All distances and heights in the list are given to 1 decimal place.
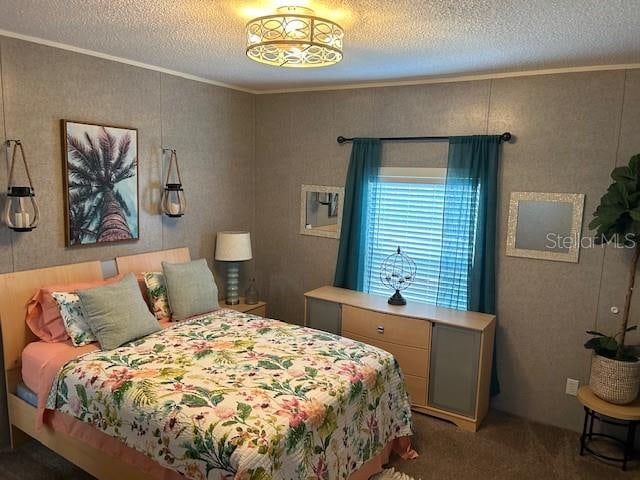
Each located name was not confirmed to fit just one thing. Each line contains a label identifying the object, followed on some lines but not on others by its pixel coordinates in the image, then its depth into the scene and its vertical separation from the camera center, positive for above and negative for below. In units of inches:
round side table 111.5 -53.0
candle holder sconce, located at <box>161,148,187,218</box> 149.4 -2.7
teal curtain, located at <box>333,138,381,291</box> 158.6 -5.3
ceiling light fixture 82.5 +28.8
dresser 130.3 -43.0
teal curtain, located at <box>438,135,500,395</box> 137.9 -6.1
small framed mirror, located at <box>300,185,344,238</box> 168.6 -5.7
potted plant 110.1 -17.7
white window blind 145.7 -12.1
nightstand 164.2 -40.8
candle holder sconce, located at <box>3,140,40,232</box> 110.4 -5.4
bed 80.4 -40.3
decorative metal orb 157.0 -24.7
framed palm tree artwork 124.3 +0.8
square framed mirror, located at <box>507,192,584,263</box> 128.5 -5.9
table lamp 165.6 -21.8
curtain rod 134.8 +19.1
